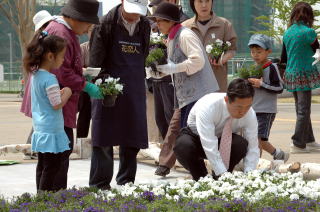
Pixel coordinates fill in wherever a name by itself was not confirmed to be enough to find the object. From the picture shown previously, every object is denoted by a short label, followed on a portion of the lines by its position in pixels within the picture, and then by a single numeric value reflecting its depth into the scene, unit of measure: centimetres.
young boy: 1789
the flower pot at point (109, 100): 1360
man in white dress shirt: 1312
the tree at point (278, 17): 7197
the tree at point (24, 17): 6225
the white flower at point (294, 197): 1072
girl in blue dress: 1233
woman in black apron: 1462
